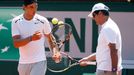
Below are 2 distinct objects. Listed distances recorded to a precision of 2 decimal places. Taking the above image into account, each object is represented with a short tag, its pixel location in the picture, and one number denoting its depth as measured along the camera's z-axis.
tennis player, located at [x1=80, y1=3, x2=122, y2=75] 9.78
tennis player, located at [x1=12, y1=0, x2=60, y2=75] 11.05
